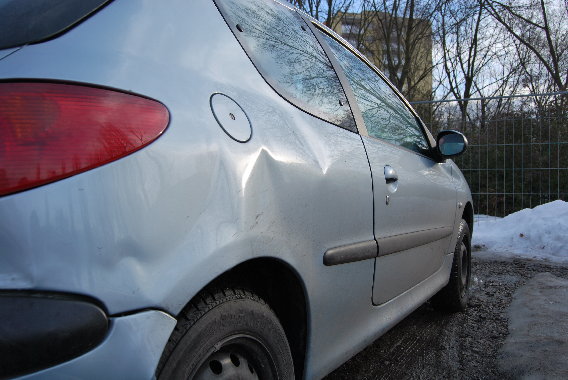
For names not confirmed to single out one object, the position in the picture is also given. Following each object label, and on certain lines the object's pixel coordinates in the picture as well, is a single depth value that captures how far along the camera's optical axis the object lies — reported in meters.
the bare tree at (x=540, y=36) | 17.82
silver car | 0.94
